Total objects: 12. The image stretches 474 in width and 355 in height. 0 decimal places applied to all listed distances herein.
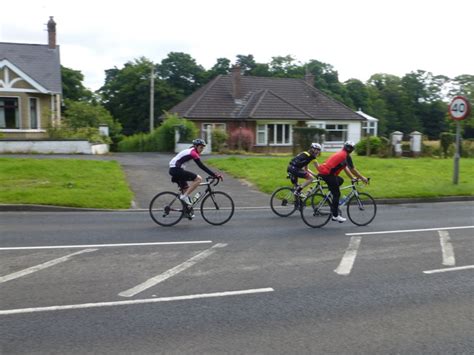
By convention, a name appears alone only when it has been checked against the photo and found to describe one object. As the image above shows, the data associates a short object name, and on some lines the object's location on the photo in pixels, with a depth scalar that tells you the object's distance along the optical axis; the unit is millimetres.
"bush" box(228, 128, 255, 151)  30844
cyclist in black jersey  11695
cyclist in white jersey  10469
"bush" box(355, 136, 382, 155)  28375
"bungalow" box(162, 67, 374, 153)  36719
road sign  16234
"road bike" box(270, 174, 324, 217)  11812
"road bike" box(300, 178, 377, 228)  10898
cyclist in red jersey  10664
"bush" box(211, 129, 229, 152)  28266
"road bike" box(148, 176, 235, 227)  10594
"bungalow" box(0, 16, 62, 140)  29250
